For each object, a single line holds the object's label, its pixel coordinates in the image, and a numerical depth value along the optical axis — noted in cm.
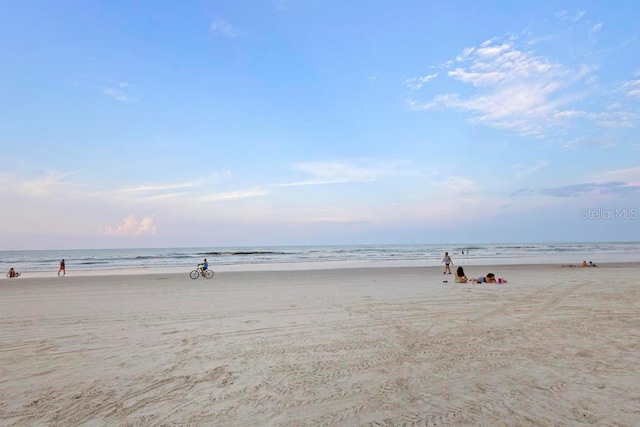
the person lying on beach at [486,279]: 1828
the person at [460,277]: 1875
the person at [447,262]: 2558
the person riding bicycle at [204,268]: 2473
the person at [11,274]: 2725
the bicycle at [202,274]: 2475
